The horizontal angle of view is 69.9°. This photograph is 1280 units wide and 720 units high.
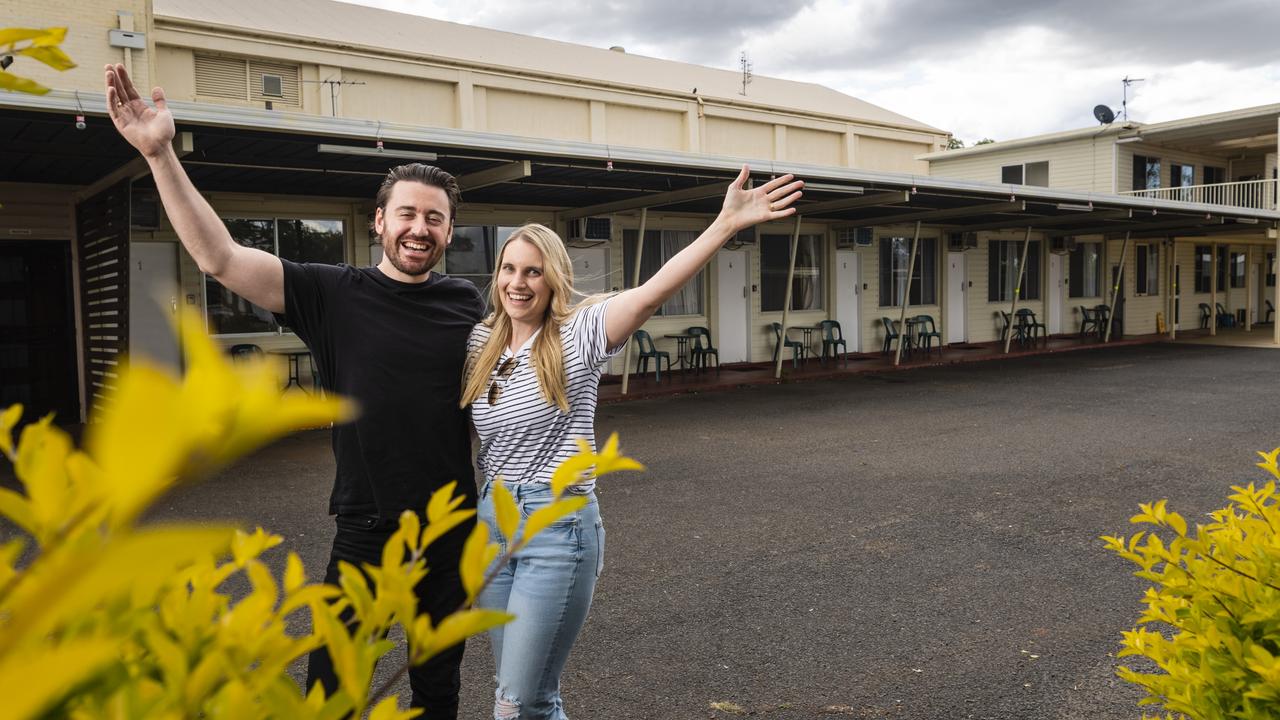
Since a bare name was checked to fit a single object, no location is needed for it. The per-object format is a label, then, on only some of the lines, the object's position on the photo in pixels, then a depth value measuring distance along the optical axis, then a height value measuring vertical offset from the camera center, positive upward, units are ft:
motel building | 31.58 +5.72
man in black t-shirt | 7.72 -0.36
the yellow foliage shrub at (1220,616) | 6.07 -2.19
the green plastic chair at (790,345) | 48.32 -1.52
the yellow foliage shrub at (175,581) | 1.19 -0.47
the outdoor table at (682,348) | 50.47 -1.61
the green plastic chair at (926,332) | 60.44 -1.18
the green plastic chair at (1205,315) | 85.98 -0.46
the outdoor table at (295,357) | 38.86 -1.34
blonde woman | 7.62 -0.71
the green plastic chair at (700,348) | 50.29 -1.65
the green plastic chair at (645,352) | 46.42 -1.70
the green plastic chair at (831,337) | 54.08 -1.26
